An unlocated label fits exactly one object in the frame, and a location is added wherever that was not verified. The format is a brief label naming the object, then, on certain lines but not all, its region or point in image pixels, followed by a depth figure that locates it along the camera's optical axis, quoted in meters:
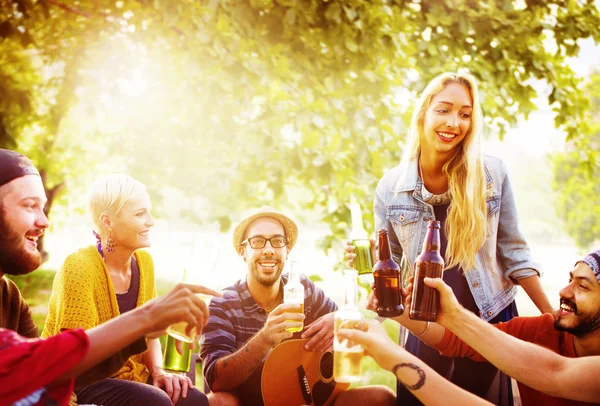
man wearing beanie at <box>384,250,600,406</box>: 2.36
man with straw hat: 3.24
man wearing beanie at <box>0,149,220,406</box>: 1.86
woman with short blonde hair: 2.89
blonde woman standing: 3.21
